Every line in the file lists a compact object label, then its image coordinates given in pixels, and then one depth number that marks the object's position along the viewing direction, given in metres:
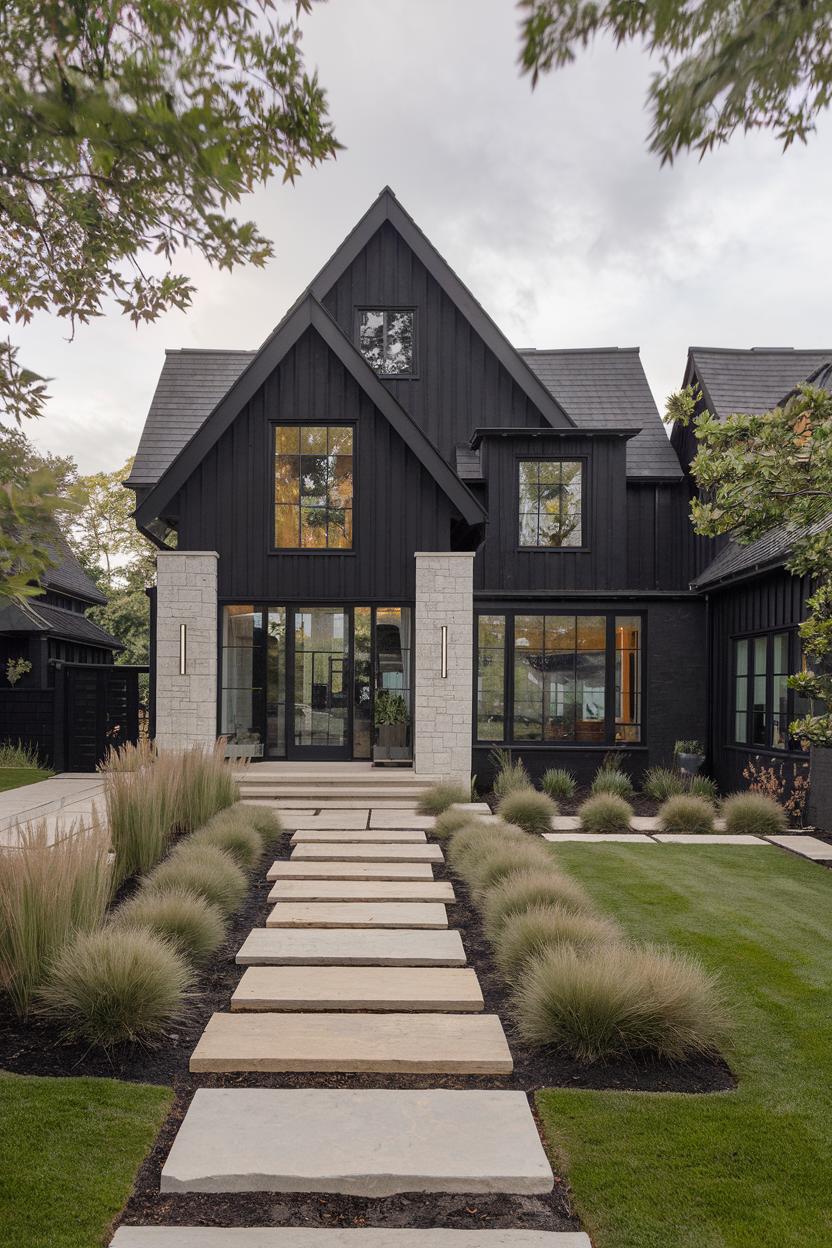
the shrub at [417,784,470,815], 9.85
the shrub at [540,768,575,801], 12.17
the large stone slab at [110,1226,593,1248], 2.46
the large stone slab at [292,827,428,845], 8.00
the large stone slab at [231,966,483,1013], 4.17
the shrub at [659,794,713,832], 9.30
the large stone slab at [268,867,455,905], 6.04
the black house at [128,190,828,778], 12.06
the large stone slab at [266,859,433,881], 6.65
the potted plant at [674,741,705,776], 12.66
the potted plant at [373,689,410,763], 12.30
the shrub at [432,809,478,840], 8.27
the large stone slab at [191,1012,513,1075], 3.54
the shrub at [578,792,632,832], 9.33
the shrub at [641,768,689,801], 12.05
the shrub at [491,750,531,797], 11.43
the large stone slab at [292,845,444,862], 7.29
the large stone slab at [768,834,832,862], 8.02
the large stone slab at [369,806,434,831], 8.90
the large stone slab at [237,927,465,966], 4.79
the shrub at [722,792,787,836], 9.33
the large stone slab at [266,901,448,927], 5.47
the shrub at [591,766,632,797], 11.98
